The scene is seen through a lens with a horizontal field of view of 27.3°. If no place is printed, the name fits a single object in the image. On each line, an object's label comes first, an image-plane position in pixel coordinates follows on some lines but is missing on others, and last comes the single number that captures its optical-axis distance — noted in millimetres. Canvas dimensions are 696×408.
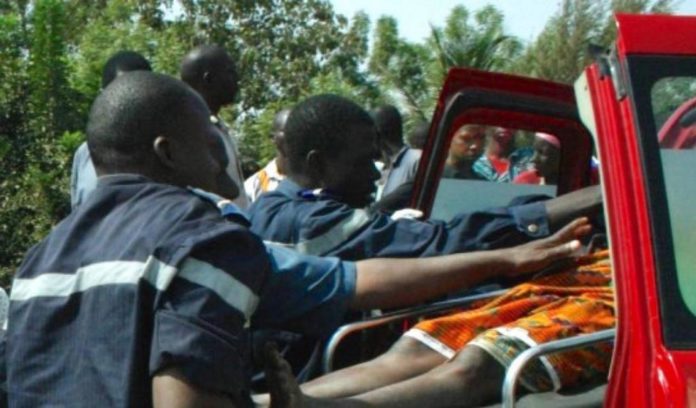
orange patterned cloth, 3496
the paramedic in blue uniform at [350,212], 4043
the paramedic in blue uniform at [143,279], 2416
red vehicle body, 2721
